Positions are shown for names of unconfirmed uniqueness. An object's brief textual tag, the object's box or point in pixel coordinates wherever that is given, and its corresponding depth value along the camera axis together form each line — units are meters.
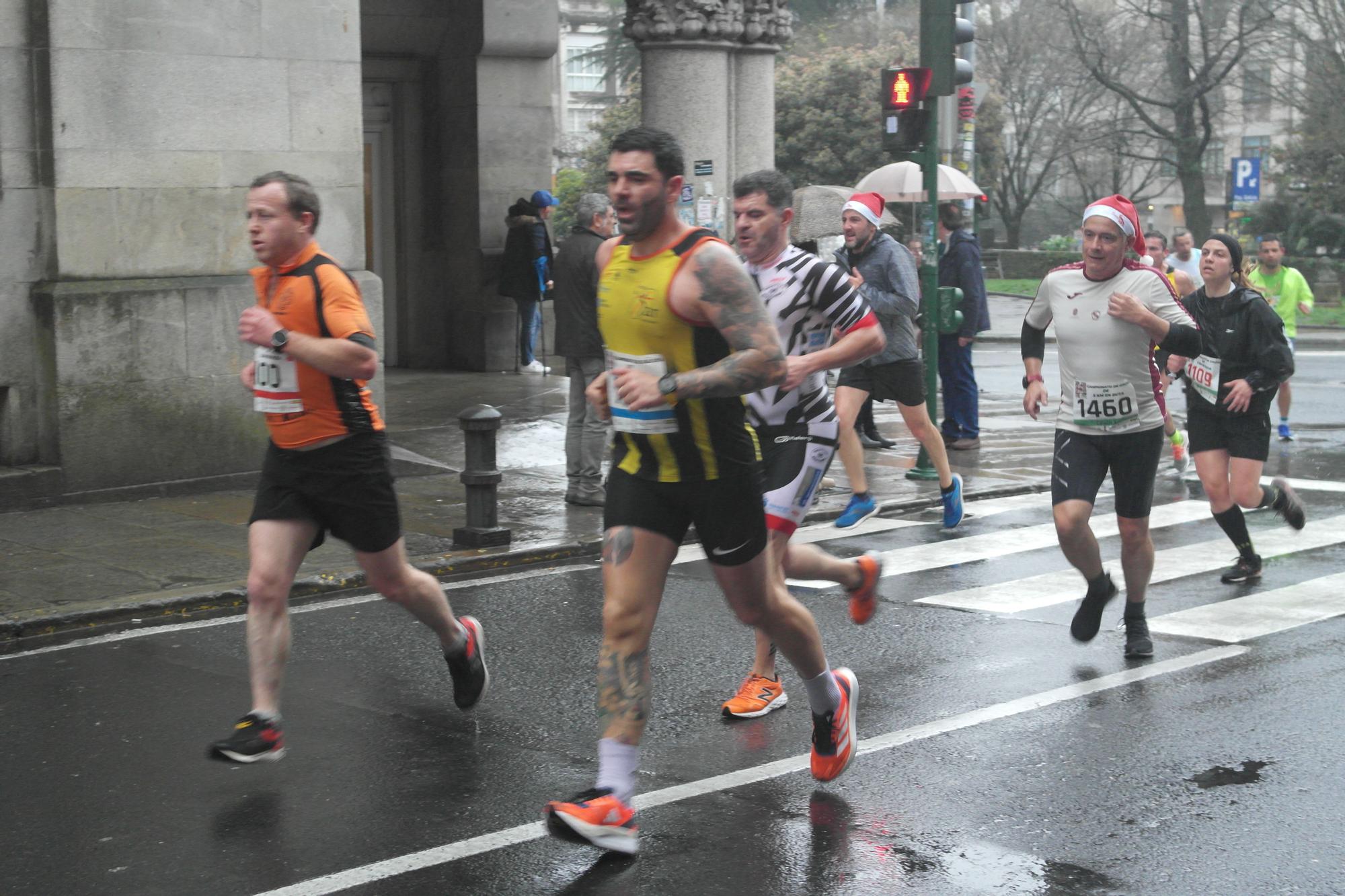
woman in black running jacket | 8.72
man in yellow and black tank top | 4.59
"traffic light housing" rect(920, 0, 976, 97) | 12.77
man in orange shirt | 5.48
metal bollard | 9.37
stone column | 16.89
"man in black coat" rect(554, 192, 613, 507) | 10.77
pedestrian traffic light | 12.41
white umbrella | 16.58
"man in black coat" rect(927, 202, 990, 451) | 14.39
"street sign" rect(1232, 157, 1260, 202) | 34.44
